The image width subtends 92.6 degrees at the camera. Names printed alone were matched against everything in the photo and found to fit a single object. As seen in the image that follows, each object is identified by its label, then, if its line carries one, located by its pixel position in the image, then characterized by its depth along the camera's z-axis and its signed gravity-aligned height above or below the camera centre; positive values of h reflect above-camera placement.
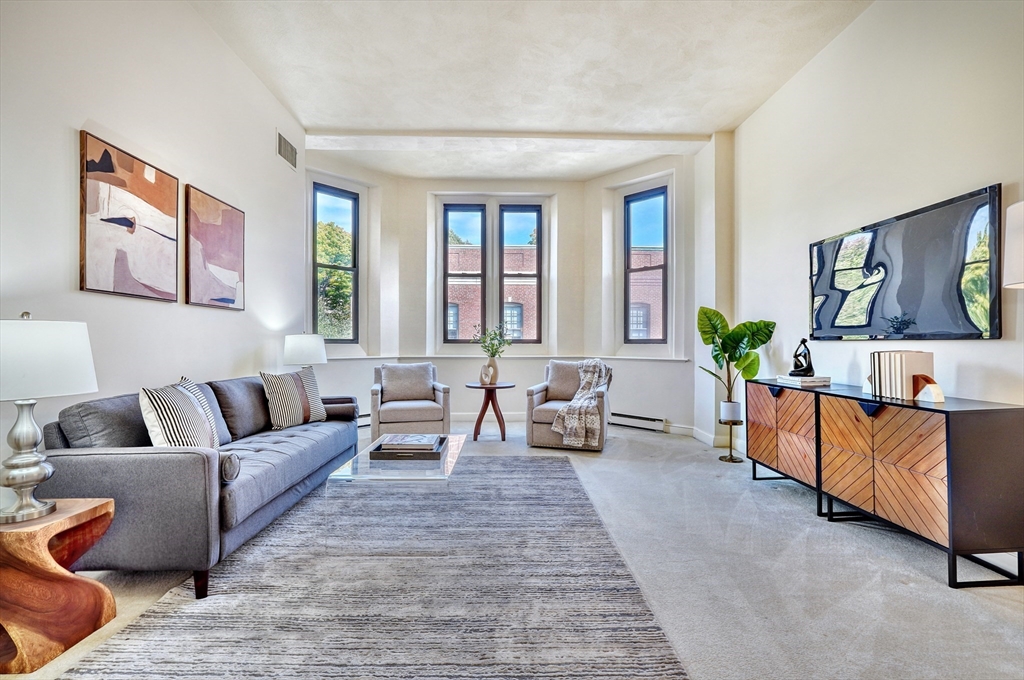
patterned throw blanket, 4.94 -0.87
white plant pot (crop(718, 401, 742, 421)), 4.64 -0.70
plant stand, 4.53 -1.12
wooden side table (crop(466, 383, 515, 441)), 5.52 -0.72
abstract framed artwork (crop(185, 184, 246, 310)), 3.31 +0.61
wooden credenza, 2.18 -0.64
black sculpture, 3.53 -0.18
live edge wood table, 1.65 -0.91
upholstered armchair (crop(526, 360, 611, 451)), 5.11 -0.69
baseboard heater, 6.04 -1.09
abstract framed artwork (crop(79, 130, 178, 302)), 2.47 +0.62
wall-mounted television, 2.46 +0.37
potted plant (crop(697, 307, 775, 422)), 4.38 -0.06
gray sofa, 2.08 -0.67
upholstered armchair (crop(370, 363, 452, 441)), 4.96 -0.70
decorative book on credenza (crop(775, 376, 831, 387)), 3.34 -0.30
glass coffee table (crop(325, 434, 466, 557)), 2.59 -1.15
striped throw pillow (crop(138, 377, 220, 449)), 2.43 -0.43
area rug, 1.67 -1.13
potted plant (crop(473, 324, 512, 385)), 5.68 -0.17
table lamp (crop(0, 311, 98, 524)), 1.63 -0.15
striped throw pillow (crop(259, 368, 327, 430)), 3.66 -0.50
